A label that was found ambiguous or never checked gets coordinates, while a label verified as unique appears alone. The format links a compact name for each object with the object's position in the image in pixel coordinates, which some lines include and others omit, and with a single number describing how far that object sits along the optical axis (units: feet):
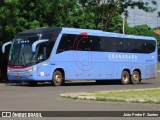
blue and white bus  92.32
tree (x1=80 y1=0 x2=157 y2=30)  127.44
